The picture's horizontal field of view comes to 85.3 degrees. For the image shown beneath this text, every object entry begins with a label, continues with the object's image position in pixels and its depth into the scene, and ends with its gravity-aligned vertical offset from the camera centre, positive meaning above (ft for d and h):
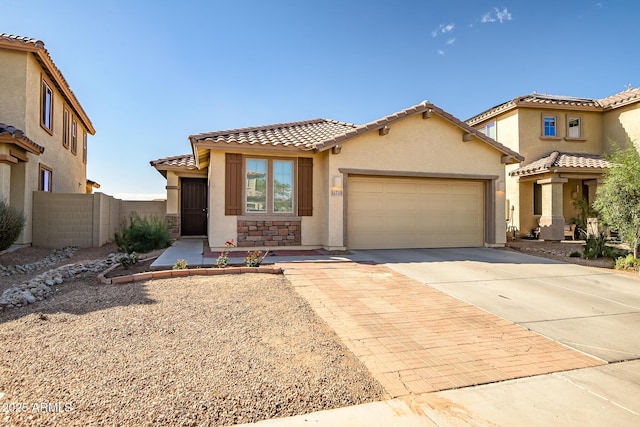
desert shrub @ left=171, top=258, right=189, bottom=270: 23.65 -3.32
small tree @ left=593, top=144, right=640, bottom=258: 29.57 +1.70
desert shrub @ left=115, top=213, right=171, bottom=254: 31.42 -1.91
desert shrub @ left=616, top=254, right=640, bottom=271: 28.66 -3.78
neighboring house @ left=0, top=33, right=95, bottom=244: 33.65 +10.87
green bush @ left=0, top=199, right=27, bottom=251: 27.50 -0.70
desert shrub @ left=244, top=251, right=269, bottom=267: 25.05 -3.18
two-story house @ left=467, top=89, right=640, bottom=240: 52.29 +12.69
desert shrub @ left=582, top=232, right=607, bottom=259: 33.12 -2.88
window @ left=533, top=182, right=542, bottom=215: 53.88 +3.08
